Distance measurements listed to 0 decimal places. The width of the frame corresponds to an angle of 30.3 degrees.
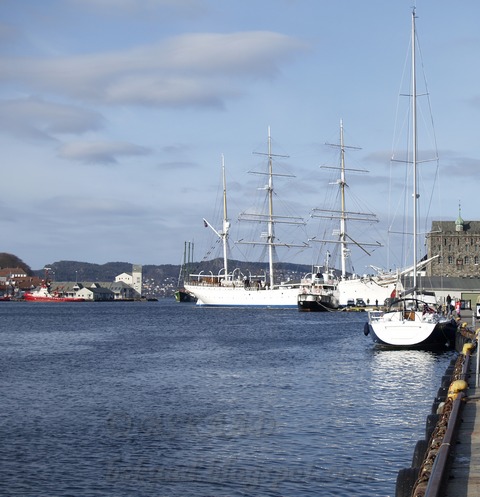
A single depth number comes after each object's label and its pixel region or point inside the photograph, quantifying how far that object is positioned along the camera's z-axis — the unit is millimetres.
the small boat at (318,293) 137875
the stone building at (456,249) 173375
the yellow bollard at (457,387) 20547
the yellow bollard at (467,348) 32066
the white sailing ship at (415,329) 47688
